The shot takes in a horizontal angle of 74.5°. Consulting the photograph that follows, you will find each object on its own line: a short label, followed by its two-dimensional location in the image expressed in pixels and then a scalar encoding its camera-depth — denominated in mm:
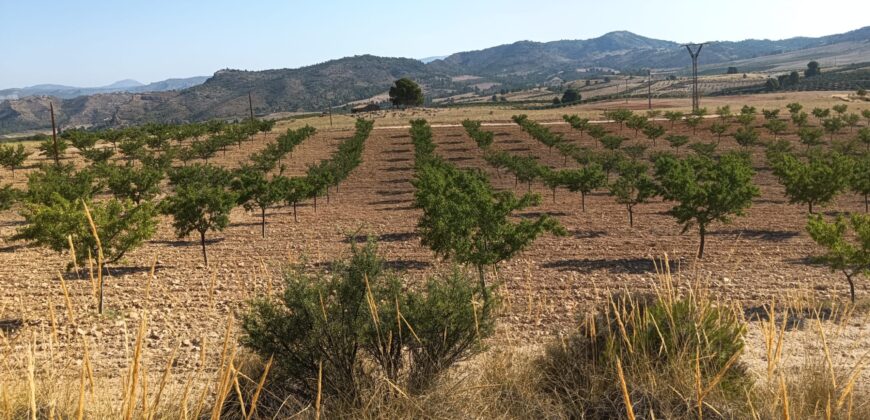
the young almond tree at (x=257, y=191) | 29453
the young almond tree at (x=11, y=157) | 51969
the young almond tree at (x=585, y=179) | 35000
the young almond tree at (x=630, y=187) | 28156
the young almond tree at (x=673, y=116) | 79794
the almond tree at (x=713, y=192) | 23250
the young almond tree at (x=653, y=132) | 66875
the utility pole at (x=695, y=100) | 92362
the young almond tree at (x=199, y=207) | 23969
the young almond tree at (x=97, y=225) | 16531
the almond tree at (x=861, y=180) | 30578
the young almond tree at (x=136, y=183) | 33625
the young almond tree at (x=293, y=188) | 32375
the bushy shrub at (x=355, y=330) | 7148
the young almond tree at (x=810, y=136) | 57531
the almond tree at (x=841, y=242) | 16344
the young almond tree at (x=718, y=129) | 67750
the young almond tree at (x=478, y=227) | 18047
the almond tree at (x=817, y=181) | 28703
